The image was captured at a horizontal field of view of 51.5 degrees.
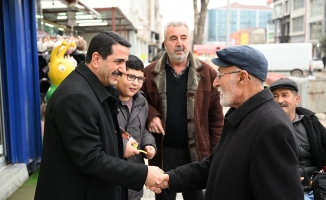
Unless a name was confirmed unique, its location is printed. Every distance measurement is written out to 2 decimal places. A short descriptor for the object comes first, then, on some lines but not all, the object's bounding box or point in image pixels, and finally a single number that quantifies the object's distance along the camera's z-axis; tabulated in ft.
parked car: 121.60
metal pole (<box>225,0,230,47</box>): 62.11
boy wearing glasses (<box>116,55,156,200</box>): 9.65
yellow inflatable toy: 17.11
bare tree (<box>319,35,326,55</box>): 138.21
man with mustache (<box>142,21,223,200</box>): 10.71
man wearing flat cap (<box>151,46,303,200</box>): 5.40
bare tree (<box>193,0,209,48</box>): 60.03
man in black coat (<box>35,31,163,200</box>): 6.27
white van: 72.33
